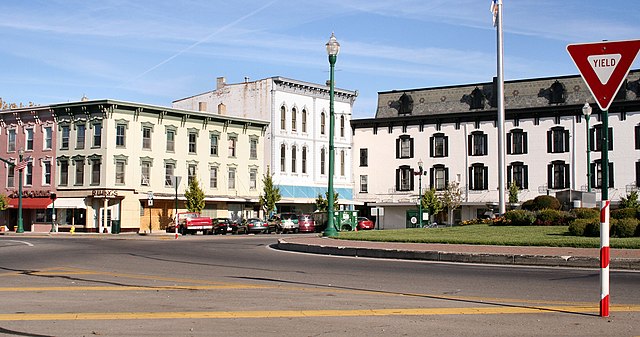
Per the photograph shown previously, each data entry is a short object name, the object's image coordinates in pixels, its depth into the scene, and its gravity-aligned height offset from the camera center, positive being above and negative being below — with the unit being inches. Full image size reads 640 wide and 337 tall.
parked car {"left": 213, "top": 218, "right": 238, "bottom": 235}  2198.6 -86.5
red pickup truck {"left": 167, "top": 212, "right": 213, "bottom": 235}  2153.1 -78.4
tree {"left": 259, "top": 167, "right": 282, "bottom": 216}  2605.8 +1.1
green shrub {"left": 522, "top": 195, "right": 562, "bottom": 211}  1448.1 -12.8
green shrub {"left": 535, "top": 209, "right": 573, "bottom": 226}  1230.3 -35.0
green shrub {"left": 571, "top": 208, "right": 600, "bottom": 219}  1157.1 -25.6
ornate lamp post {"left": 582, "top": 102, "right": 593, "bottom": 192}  1535.4 +168.6
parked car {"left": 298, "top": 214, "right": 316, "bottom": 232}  2256.4 -79.2
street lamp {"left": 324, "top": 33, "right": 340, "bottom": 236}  1157.4 +126.1
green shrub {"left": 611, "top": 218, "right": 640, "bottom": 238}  937.5 -38.7
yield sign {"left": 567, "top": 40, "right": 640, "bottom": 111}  366.6 +65.0
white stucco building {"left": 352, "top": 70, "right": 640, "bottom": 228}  2549.2 +191.6
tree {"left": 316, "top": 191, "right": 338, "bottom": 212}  2775.6 -24.4
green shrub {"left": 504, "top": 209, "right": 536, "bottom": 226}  1242.6 -35.1
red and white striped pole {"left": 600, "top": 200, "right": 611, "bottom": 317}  359.9 -27.7
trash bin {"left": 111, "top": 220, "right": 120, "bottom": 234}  2204.7 -87.8
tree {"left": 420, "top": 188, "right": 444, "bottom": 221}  2664.9 -23.0
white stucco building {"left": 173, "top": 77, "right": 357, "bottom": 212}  2778.1 +274.1
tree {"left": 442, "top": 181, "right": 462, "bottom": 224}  2684.5 -2.0
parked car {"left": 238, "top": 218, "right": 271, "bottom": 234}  2208.4 -86.6
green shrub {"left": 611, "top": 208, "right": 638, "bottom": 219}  1118.1 -24.4
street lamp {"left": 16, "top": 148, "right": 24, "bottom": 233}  2164.1 -29.2
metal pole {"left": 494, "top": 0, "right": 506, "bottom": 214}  1310.2 +155.2
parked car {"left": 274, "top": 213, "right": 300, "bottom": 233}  2253.1 -82.4
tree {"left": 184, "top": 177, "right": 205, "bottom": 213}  2390.5 -2.2
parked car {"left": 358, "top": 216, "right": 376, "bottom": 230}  2351.1 -85.3
